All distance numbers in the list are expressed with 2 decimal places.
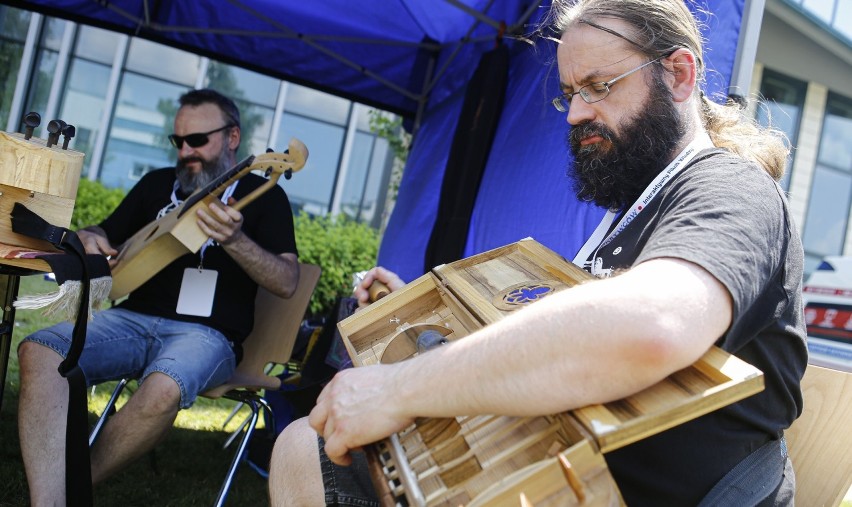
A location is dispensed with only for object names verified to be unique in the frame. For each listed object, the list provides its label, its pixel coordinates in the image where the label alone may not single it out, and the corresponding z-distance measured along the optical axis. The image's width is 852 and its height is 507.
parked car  5.02
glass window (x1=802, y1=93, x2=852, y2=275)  10.34
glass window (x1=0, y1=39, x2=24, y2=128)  11.49
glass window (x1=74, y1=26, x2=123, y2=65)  11.75
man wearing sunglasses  2.74
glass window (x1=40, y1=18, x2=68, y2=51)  11.69
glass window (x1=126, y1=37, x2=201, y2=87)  11.84
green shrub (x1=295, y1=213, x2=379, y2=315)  8.26
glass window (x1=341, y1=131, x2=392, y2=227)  13.10
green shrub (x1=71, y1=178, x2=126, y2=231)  9.38
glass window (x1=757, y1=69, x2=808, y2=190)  9.83
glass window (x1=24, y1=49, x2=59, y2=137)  11.73
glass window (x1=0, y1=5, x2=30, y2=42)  11.41
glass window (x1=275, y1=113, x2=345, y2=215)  12.51
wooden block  2.19
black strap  2.32
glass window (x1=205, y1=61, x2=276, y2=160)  12.20
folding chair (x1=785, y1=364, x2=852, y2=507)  1.82
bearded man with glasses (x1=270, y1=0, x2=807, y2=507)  1.12
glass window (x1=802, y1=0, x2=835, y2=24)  9.12
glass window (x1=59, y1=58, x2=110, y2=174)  11.83
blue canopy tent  4.16
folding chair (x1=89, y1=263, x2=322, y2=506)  3.72
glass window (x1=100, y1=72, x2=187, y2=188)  11.89
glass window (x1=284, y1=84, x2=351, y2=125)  12.48
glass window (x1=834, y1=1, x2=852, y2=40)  9.48
